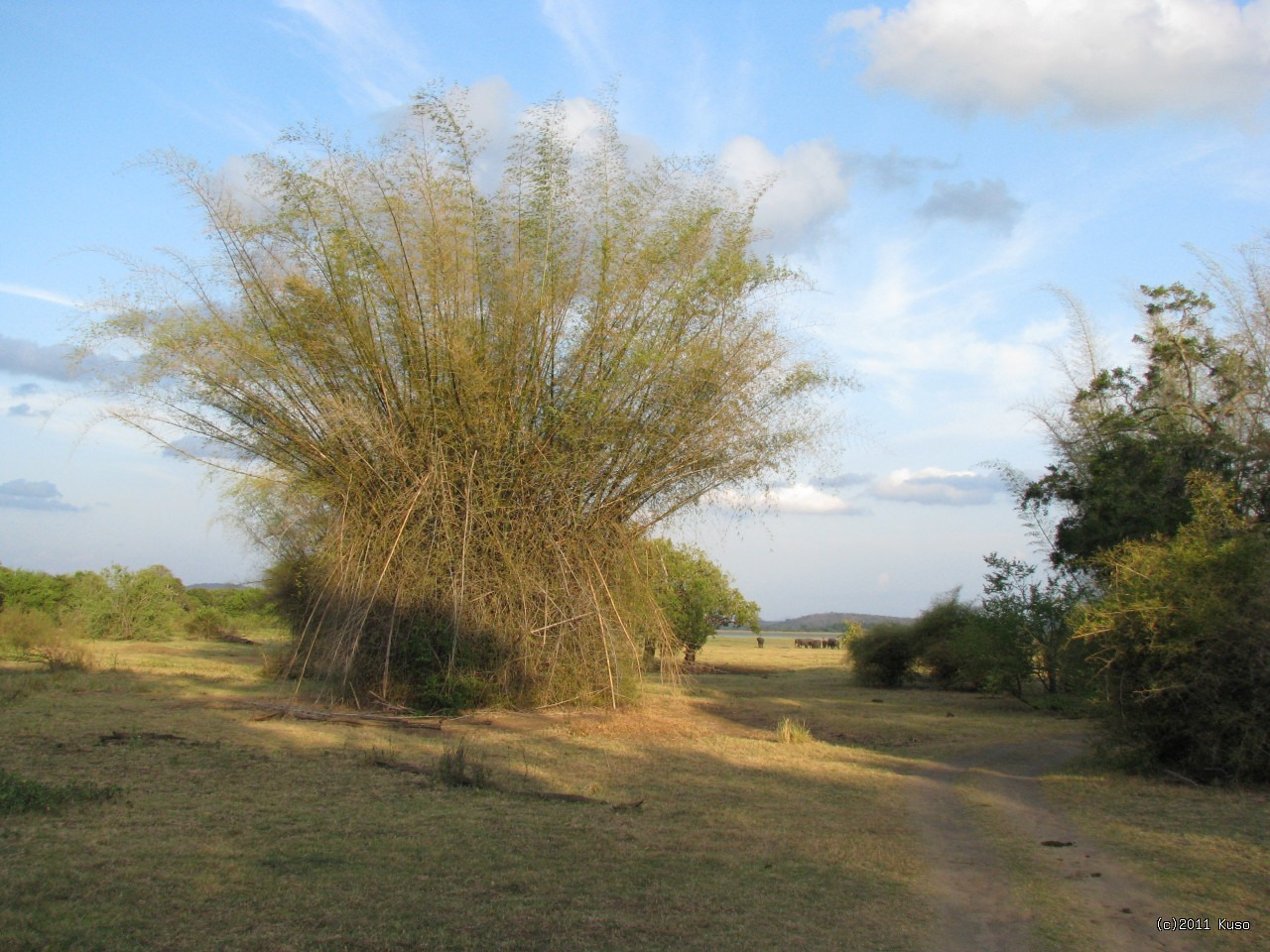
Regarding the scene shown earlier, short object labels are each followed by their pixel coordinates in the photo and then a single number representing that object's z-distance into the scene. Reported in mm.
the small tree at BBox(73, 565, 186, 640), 27250
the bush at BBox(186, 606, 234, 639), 31984
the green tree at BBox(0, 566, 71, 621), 28341
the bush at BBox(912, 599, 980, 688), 21828
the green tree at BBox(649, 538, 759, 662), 25688
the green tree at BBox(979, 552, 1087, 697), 18406
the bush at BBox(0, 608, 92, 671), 16469
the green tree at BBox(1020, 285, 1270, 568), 15141
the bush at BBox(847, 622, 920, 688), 23781
